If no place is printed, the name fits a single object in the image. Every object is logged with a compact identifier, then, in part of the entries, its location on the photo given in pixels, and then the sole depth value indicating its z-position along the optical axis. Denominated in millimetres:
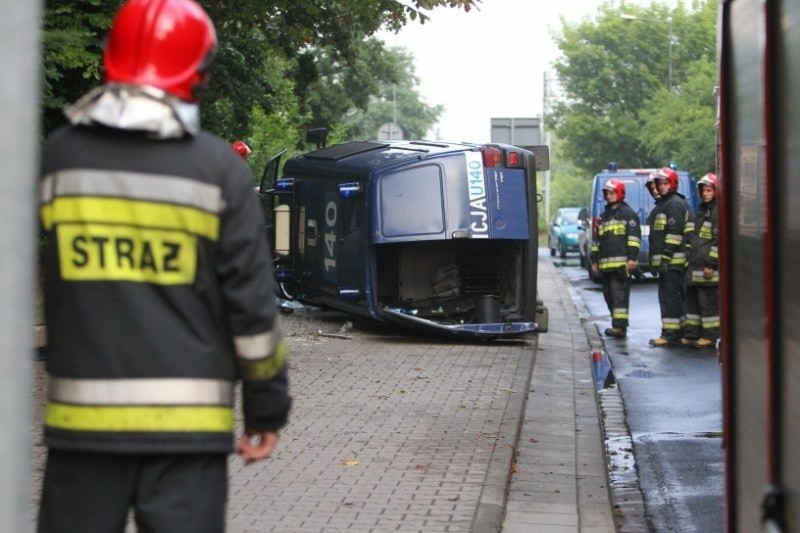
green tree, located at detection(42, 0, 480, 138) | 11656
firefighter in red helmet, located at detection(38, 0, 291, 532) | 3186
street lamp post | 49400
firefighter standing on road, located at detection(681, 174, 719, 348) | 14547
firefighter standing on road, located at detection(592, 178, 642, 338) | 16250
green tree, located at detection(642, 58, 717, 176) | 48562
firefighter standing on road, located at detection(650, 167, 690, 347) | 15312
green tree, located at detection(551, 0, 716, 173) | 51906
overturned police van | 14711
